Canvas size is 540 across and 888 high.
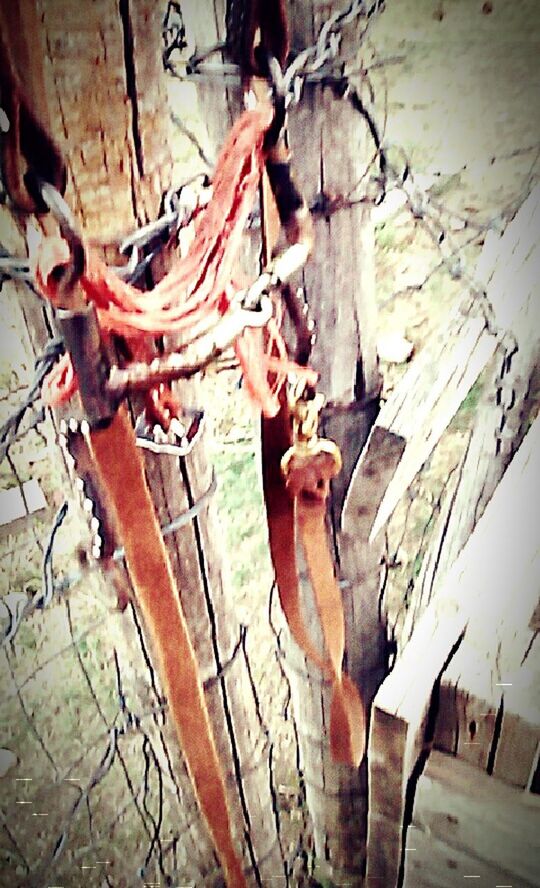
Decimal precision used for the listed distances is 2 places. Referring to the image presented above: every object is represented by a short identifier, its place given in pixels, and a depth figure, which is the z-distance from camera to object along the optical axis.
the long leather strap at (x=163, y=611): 1.10
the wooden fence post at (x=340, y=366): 1.02
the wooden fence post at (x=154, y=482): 0.93
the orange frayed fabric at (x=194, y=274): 1.00
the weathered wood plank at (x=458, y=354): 1.08
